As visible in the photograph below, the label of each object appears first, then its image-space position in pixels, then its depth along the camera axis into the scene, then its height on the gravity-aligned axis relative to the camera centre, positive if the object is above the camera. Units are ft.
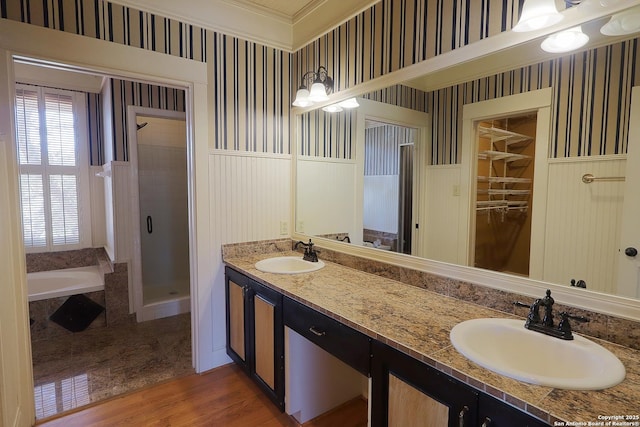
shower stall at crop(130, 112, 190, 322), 12.72 -0.93
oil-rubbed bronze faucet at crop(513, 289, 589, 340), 3.77 -1.57
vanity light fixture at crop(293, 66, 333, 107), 7.53 +2.29
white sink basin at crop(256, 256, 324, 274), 7.68 -1.81
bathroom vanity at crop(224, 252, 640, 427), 2.84 -1.81
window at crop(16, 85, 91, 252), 11.67 +0.77
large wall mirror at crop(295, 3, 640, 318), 3.92 +0.33
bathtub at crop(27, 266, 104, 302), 10.13 -3.16
